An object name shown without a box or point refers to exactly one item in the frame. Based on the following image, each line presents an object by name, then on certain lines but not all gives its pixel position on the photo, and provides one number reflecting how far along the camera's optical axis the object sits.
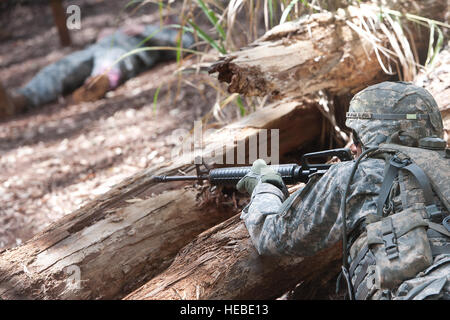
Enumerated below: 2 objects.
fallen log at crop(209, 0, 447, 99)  3.25
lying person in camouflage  7.09
